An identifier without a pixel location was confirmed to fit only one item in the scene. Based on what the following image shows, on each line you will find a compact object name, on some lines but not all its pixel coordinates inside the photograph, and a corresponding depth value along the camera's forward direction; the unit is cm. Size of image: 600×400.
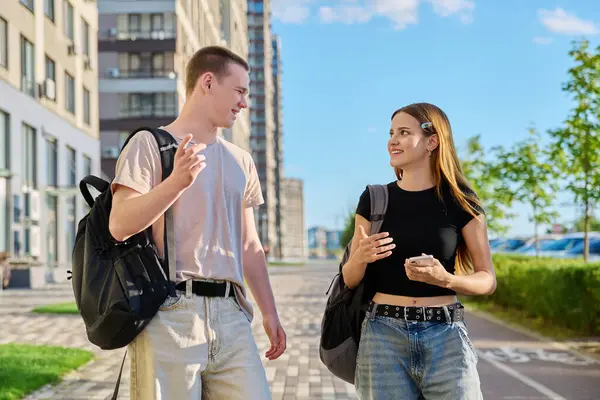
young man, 301
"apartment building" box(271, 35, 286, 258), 13475
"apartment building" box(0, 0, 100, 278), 2723
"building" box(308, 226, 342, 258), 13519
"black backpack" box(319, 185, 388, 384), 364
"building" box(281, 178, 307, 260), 16475
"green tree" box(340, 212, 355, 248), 9969
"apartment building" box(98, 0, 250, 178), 5438
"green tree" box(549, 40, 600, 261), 1834
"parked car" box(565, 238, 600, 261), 2470
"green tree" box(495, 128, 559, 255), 2431
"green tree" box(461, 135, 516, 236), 2631
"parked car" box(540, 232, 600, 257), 2952
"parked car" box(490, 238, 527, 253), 3884
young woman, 342
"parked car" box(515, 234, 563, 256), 3301
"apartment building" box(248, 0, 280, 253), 12375
